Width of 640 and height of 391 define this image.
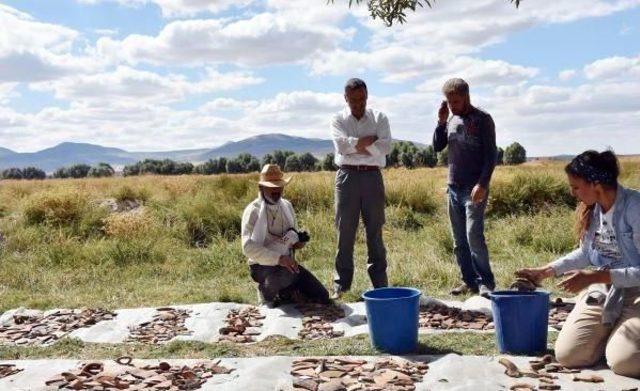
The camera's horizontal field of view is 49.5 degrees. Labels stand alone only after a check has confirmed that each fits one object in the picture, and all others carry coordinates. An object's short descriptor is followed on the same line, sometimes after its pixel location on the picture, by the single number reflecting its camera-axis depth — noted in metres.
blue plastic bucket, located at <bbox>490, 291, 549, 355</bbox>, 4.06
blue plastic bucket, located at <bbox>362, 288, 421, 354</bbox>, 4.23
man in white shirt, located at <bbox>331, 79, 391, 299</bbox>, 5.59
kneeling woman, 3.59
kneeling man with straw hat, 5.48
